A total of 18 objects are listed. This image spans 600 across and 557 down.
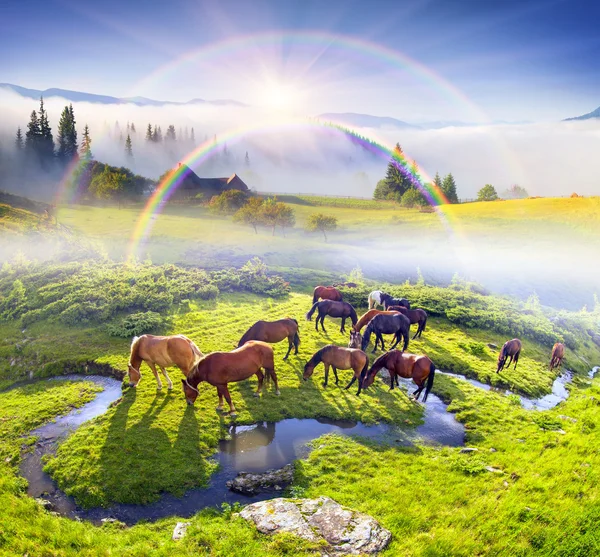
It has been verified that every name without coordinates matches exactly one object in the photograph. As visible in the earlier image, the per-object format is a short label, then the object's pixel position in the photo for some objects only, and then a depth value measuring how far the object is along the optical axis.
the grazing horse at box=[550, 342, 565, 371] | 18.23
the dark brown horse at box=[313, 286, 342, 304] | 23.47
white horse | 22.44
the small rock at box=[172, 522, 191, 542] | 7.49
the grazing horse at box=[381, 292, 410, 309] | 21.41
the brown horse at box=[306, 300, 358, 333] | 19.89
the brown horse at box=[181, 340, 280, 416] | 11.96
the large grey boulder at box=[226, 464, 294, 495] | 9.27
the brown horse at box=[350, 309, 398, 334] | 18.29
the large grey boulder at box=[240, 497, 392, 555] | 7.08
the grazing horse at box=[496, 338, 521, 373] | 16.86
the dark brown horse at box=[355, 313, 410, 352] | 17.11
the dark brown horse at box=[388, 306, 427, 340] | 19.81
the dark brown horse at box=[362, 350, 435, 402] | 13.21
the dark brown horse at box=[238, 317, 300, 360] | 15.85
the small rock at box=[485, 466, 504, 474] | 9.38
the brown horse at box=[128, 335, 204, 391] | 13.18
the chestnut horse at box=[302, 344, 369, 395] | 14.11
